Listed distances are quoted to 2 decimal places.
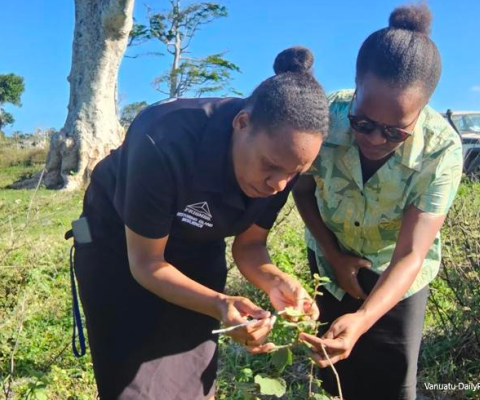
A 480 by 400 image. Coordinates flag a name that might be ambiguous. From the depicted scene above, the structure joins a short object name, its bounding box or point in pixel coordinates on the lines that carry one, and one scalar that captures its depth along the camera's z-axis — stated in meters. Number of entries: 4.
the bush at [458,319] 3.15
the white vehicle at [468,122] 10.31
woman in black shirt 1.59
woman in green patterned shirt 1.78
